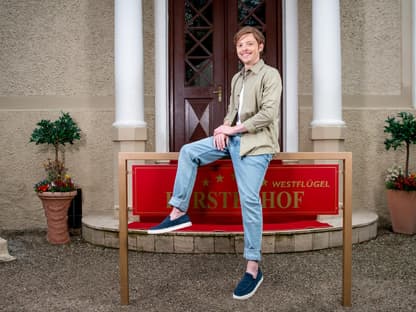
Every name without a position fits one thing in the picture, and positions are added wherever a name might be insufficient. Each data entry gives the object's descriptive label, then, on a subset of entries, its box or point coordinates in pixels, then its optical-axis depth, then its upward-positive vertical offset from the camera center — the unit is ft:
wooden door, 17.70 +4.14
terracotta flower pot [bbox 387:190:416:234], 15.58 -2.22
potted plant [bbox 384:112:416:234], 15.60 -1.33
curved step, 12.94 -2.77
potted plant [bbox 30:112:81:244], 14.87 -1.08
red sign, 13.00 -1.10
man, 8.59 +0.02
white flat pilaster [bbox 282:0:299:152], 17.37 +3.18
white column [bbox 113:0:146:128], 15.15 +3.28
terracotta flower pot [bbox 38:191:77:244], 14.82 -2.12
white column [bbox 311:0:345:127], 15.34 +3.19
